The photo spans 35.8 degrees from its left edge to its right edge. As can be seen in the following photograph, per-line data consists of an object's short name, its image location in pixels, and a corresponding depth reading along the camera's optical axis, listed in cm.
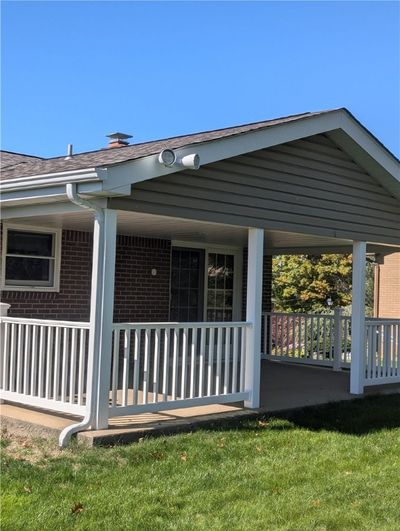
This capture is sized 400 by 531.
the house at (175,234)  616
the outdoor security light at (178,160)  613
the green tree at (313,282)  2627
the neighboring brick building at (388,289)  2389
